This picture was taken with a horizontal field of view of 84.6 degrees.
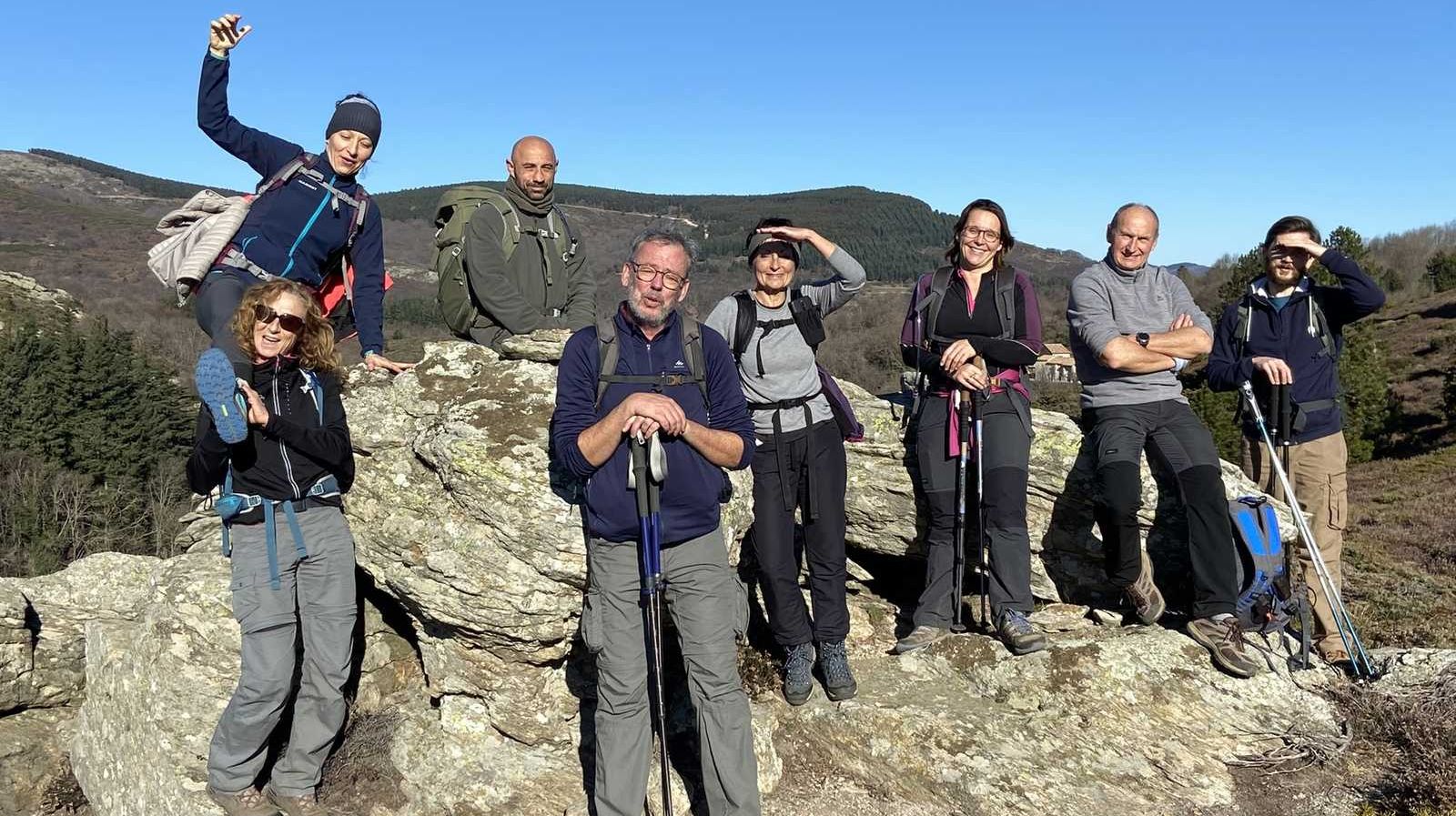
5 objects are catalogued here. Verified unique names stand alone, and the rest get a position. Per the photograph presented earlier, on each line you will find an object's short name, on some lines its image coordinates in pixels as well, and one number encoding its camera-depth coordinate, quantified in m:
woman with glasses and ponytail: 5.83
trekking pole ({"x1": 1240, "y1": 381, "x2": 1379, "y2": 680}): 6.10
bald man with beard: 5.95
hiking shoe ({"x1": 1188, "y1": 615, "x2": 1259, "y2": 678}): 5.88
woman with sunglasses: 4.65
